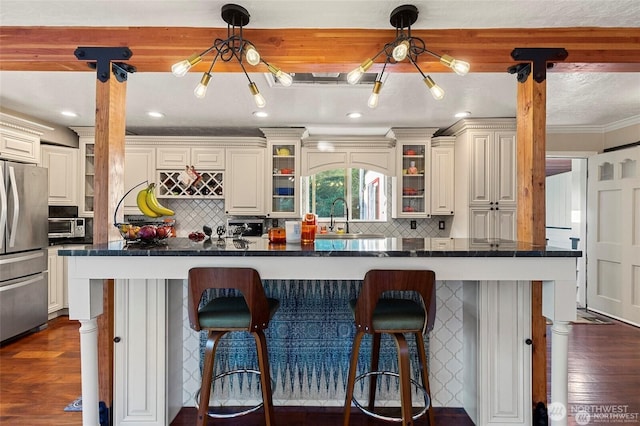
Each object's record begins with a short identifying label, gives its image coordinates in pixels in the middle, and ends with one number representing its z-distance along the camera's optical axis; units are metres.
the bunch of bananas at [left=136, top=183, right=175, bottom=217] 2.26
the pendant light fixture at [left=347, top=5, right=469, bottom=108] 1.83
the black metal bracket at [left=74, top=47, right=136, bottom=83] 2.16
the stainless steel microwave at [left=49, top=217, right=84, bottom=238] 4.27
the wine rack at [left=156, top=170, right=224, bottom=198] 4.68
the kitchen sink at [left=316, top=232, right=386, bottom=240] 4.54
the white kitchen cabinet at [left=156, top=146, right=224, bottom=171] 4.66
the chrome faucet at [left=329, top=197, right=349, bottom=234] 4.97
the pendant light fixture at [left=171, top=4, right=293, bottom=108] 1.85
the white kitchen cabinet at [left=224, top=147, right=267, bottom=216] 4.69
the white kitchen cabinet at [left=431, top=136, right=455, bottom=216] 4.67
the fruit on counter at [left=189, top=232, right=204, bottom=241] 2.20
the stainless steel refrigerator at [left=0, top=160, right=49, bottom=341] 3.39
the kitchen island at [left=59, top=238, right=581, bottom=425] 1.72
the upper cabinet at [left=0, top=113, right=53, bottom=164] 3.46
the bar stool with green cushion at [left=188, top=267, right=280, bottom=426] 1.62
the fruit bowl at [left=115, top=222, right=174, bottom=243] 1.98
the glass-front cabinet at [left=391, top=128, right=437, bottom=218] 4.68
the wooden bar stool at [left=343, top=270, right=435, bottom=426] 1.60
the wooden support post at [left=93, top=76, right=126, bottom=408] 2.01
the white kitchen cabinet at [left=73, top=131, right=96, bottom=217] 4.64
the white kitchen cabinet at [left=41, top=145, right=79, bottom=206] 4.36
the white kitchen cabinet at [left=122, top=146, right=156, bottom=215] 4.66
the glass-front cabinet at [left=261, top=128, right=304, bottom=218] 4.71
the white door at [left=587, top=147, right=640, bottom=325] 4.07
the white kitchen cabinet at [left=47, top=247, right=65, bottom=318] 4.11
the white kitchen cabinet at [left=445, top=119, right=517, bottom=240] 4.23
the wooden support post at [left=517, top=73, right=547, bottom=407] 2.03
